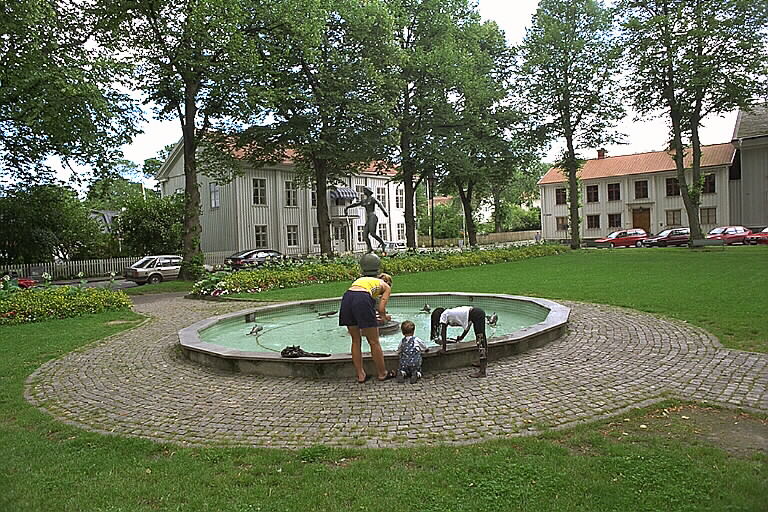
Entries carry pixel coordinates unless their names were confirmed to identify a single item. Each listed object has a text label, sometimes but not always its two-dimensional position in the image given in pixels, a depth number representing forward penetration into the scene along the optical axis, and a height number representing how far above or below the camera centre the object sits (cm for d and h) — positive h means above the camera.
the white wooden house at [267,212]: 3847 +281
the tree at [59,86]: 1819 +618
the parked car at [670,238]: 3875 -45
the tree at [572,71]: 3506 +1106
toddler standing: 684 -148
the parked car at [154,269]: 2691 -82
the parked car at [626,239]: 4275 -37
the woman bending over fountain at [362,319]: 660 -92
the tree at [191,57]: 2178 +835
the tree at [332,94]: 2719 +796
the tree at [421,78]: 3092 +976
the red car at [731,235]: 3666 -34
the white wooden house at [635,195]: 4619 +376
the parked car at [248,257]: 3102 -46
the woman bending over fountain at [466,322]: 692 -110
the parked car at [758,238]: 3550 -62
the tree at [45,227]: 2916 +184
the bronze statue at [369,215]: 2048 +122
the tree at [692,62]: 3020 +1004
